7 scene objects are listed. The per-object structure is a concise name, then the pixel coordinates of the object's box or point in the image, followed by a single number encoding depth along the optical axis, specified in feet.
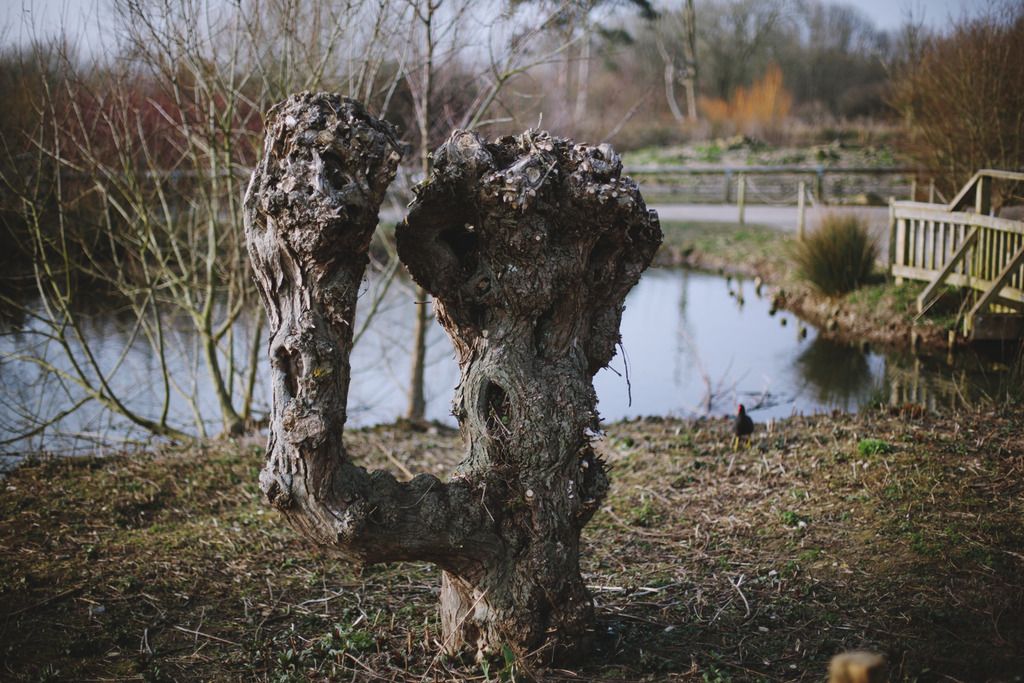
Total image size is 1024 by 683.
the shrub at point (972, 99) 39.83
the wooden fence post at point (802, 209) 50.78
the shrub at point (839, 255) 41.22
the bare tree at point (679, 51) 125.49
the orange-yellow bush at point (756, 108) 105.19
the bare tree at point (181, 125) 21.02
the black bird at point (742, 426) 19.92
